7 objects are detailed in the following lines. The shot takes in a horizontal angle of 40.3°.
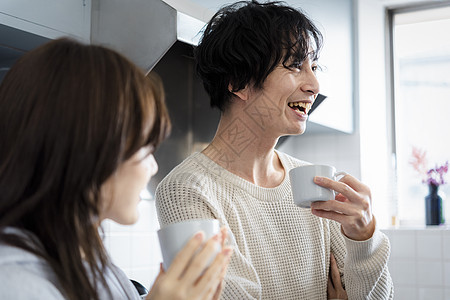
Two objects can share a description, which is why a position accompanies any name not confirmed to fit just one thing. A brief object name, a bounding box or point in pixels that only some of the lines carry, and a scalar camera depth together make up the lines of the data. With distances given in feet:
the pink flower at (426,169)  10.00
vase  9.78
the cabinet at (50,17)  4.80
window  10.46
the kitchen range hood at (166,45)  5.17
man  4.25
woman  2.27
